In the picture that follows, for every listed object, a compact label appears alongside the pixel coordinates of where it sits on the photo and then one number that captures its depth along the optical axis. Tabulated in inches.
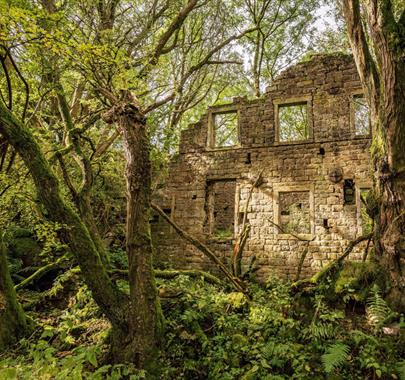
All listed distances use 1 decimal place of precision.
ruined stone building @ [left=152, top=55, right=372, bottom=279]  340.8
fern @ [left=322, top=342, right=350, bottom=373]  142.7
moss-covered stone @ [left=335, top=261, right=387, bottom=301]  188.1
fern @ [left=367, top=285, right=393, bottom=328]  166.1
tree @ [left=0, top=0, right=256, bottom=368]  152.4
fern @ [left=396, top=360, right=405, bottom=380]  138.3
